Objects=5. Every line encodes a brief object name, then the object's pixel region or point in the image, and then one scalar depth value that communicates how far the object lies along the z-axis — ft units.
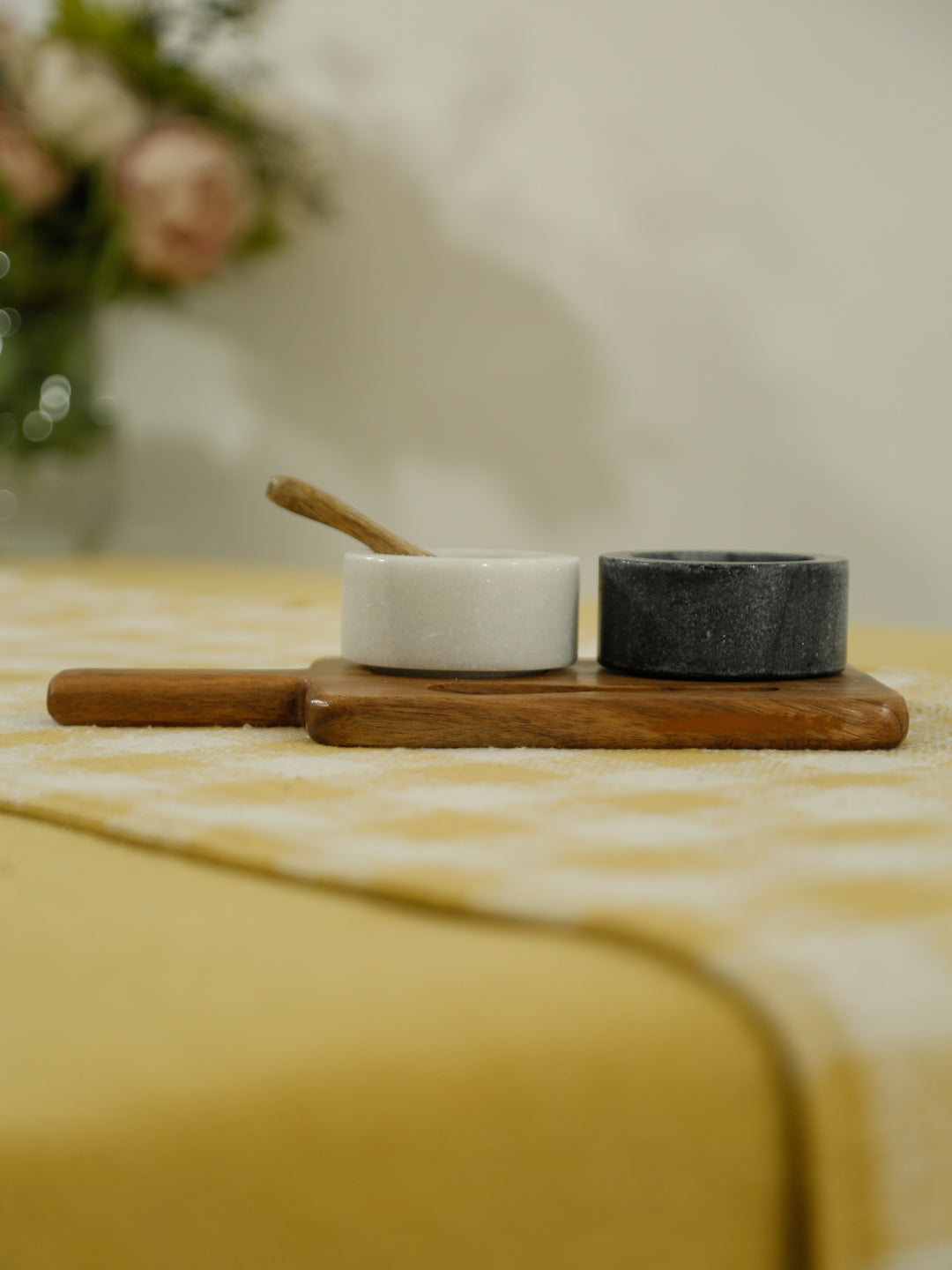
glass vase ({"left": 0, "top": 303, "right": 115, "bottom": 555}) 5.76
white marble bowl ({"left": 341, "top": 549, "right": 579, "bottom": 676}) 2.08
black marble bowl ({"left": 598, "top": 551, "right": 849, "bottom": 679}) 2.07
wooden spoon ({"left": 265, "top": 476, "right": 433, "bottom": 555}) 2.19
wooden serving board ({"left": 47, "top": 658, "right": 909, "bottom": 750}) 1.90
